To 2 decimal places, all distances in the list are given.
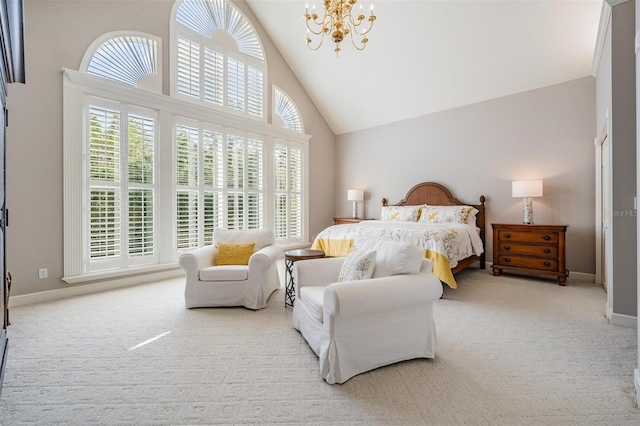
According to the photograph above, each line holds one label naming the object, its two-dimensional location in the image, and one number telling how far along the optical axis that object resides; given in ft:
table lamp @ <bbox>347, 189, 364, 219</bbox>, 22.38
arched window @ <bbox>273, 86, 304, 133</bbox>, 20.58
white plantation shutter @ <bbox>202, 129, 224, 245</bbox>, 16.72
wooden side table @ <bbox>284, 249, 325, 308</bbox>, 10.93
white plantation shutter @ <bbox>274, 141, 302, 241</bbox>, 20.65
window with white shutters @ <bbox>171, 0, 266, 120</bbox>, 15.69
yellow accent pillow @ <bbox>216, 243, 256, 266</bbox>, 11.60
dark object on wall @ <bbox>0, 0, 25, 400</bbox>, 5.13
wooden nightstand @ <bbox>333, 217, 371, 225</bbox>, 21.89
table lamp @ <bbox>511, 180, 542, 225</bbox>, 14.61
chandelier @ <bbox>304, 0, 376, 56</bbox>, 9.48
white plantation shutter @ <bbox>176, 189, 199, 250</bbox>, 15.57
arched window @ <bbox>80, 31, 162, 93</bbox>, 12.88
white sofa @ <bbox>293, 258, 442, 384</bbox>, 6.11
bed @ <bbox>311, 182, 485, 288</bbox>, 12.23
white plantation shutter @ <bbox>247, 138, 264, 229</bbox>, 18.81
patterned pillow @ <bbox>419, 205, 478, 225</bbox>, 16.63
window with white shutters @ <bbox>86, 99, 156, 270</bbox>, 12.86
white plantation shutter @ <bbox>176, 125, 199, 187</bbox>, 15.60
